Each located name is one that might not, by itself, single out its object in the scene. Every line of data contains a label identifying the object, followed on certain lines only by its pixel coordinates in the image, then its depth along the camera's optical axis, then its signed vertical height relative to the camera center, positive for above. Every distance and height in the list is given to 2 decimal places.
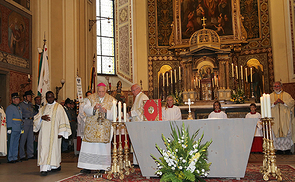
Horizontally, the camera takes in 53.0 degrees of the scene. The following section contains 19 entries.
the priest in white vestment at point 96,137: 5.73 -0.49
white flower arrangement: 3.00 -0.52
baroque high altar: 12.92 +2.95
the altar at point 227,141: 4.74 -0.51
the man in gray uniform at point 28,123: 8.78 -0.29
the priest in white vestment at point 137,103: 6.26 +0.18
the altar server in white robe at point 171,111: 7.26 -0.01
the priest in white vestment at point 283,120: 8.55 -0.34
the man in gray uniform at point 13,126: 8.11 -0.35
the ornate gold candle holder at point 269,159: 4.65 -0.81
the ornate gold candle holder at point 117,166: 5.22 -0.98
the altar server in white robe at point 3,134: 7.96 -0.56
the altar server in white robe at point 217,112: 8.41 -0.07
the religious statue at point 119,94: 11.70 +0.72
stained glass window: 16.75 +4.23
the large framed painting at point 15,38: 9.80 +2.64
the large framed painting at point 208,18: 14.20 +4.54
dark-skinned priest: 5.91 -0.39
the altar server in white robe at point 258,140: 8.78 -0.92
